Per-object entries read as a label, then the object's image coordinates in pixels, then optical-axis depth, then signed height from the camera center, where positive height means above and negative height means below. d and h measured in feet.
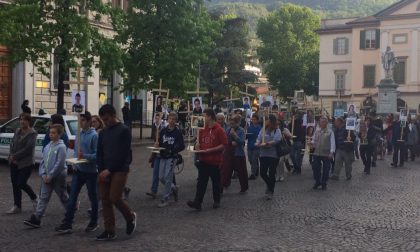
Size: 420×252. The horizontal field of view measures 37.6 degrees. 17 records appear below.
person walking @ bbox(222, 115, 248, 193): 42.39 -3.45
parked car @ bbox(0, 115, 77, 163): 52.08 -2.32
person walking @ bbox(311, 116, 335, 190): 45.62 -3.20
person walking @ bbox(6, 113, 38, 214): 32.40 -2.78
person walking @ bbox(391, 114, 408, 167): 65.31 -2.85
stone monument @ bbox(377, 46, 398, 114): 124.98 +2.95
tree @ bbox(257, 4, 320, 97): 224.94 +23.38
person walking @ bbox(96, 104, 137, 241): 26.12 -2.42
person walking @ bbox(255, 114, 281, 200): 39.61 -3.36
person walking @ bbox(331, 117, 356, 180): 52.90 -3.33
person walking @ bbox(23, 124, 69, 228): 28.89 -3.04
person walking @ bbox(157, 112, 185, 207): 36.37 -2.61
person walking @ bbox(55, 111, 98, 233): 28.07 -3.32
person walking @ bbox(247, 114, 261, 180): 50.47 -2.94
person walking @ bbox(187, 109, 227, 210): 34.58 -2.55
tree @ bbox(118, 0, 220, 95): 94.02 +9.74
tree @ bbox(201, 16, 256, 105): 155.94 +11.62
